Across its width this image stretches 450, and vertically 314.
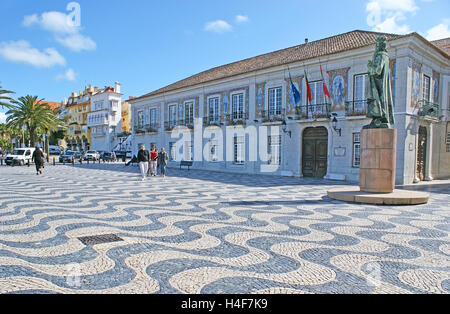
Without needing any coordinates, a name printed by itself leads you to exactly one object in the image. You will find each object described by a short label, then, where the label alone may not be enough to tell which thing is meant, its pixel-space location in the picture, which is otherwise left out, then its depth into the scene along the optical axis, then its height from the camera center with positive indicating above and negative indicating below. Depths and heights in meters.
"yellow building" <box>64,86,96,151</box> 62.47 +5.91
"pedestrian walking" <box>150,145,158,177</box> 16.33 -0.66
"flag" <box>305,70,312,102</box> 17.11 +3.31
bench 22.48 -0.95
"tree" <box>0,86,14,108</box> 25.41 +4.03
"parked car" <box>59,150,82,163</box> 31.42 -0.95
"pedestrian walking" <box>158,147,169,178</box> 16.36 -0.50
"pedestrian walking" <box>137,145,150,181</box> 14.05 -0.48
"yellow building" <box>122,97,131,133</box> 58.50 +5.65
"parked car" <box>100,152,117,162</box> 35.56 -0.91
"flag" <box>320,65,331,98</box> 16.45 +3.14
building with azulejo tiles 14.96 +2.25
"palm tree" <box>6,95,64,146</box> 30.81 +3.15
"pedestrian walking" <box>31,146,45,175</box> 16.59 -0.57
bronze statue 9.02 +1.75
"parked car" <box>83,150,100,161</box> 32.86 -0.86
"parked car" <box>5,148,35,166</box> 26.55 -0.77
